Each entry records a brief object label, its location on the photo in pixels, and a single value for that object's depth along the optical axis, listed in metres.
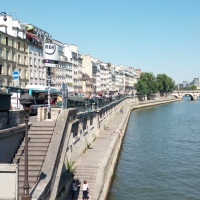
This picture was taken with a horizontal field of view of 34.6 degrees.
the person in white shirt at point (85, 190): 15.36
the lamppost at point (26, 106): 9.59
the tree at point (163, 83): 155.35
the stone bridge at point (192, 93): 153.88
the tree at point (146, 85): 123.50
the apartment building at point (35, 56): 53.41
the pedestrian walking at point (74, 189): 15.69
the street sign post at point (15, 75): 18.17
